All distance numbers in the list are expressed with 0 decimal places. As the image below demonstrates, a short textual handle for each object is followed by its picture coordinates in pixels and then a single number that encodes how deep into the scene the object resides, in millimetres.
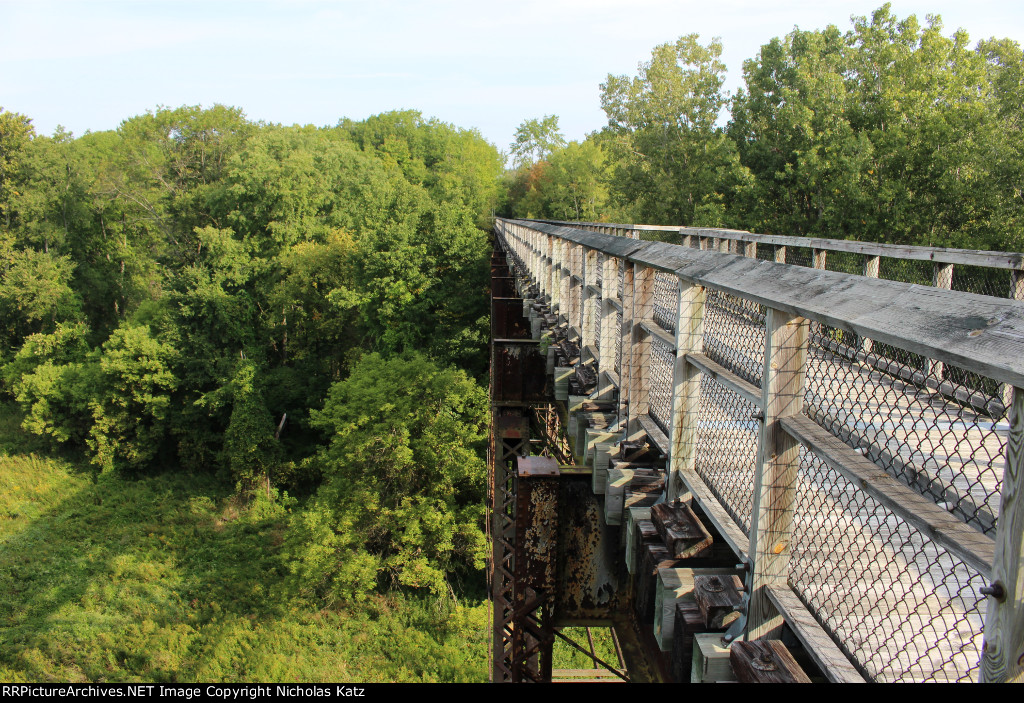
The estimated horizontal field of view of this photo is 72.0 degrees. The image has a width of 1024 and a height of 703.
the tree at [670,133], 32625
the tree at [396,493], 19141
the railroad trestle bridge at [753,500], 1378
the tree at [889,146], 17875
